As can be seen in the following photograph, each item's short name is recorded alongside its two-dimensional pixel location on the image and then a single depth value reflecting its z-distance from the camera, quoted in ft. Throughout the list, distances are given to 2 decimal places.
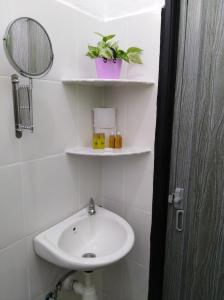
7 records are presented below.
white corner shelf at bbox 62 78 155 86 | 3.75
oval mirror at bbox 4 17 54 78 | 2.89
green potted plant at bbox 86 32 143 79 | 3.80
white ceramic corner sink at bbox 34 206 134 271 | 3.32
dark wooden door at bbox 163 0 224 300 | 3.64
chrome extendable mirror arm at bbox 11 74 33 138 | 3.14
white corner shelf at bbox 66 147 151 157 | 4.00
